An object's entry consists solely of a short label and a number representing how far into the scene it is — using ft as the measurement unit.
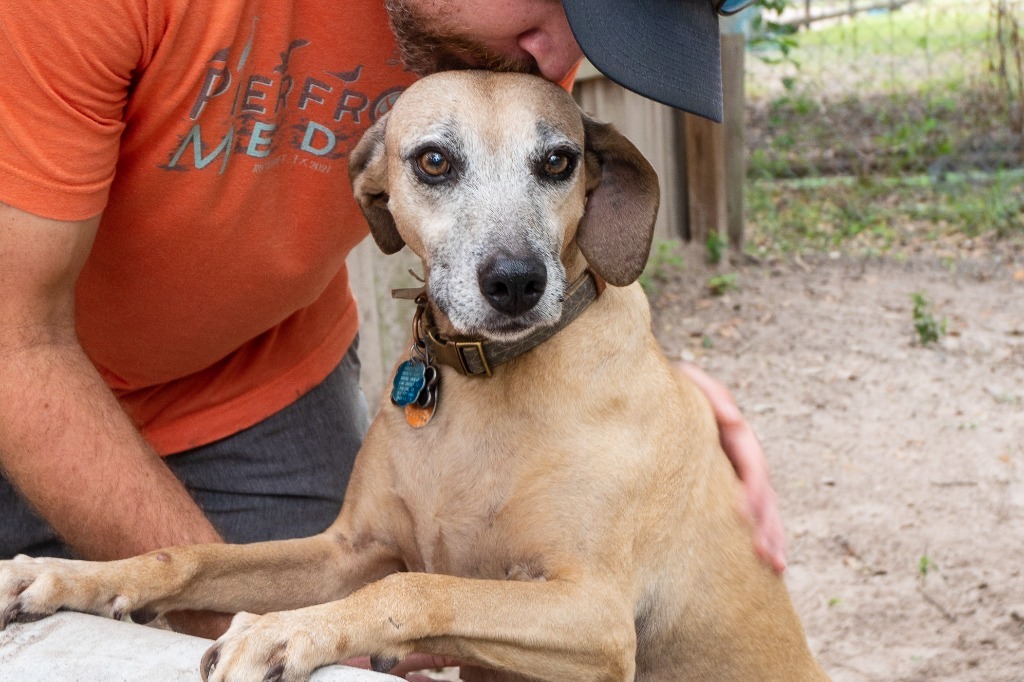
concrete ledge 5.74
